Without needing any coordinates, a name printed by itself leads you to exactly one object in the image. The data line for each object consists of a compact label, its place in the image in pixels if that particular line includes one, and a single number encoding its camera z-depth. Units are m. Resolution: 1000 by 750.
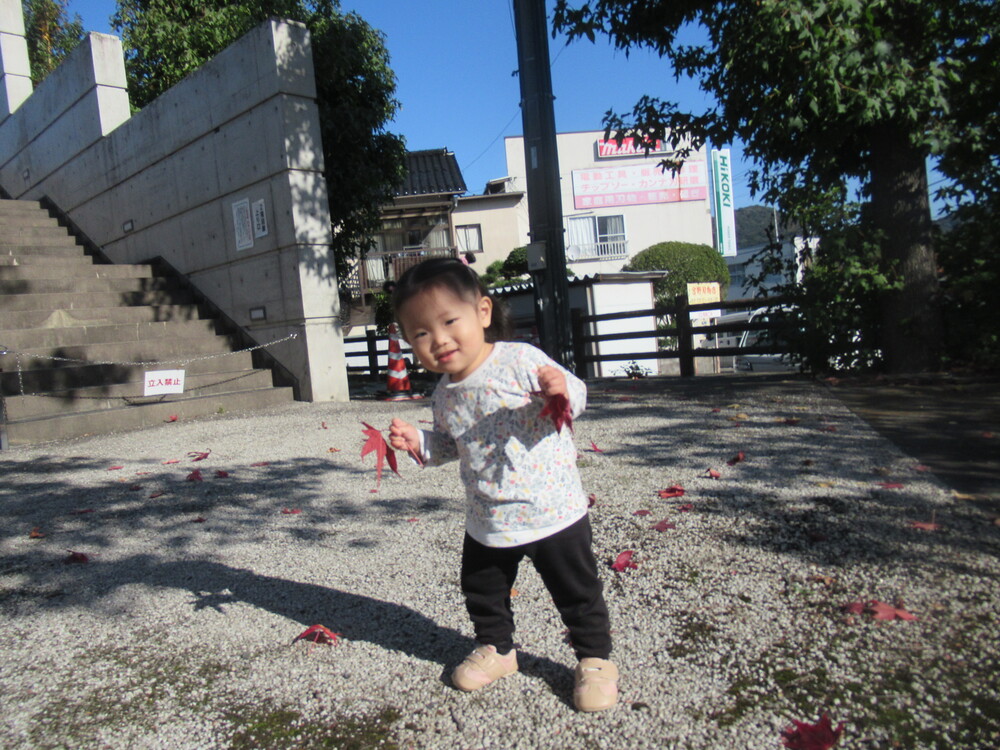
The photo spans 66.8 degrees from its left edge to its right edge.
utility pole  8.62
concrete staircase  7.75
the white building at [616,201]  38.88
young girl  2.15
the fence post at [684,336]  10.18
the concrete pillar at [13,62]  14.59
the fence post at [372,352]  13.96
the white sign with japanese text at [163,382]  8.12
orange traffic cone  9.35
